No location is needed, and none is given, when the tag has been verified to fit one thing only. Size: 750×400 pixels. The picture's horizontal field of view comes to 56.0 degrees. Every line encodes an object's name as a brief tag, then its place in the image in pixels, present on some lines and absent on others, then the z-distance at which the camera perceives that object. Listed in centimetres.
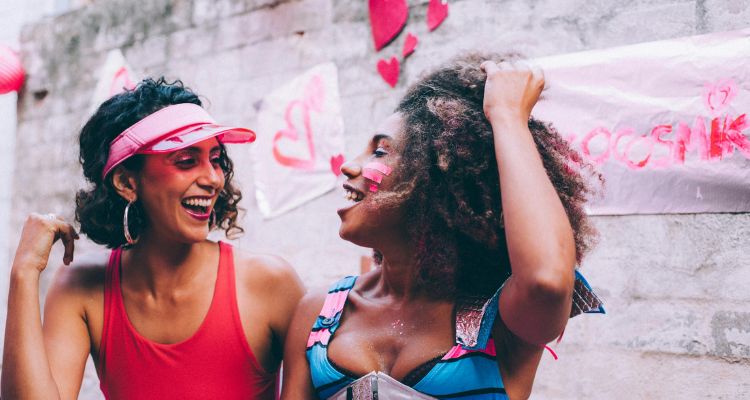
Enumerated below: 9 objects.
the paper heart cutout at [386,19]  416
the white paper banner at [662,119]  305
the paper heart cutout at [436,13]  401
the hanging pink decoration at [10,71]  615
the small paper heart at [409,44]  411
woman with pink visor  241
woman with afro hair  166
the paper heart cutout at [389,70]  420
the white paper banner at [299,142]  443
